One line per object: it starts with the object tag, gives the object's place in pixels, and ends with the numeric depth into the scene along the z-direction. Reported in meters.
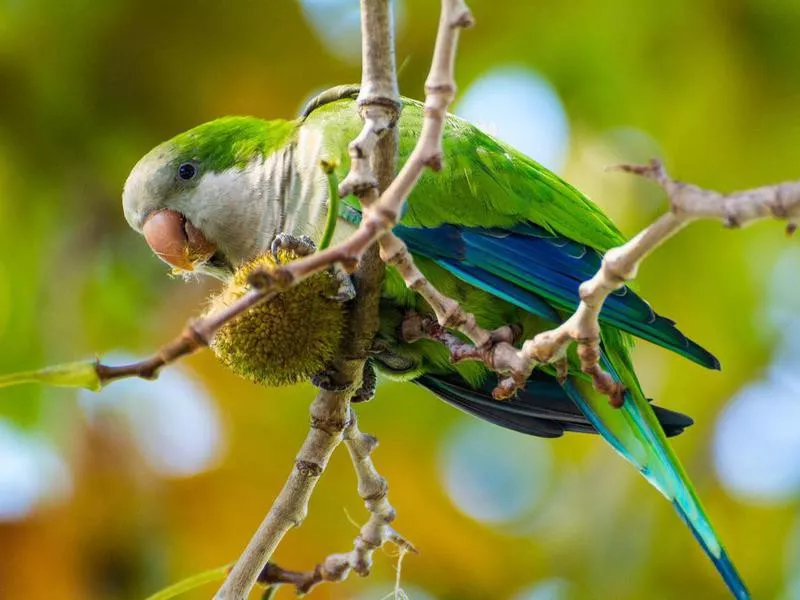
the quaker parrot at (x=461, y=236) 5.49
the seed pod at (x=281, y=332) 4.50
